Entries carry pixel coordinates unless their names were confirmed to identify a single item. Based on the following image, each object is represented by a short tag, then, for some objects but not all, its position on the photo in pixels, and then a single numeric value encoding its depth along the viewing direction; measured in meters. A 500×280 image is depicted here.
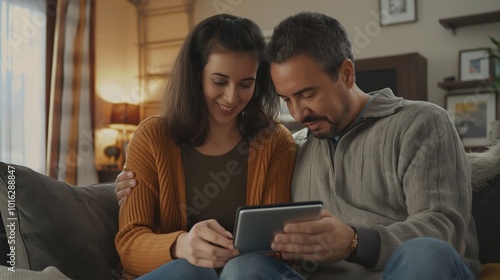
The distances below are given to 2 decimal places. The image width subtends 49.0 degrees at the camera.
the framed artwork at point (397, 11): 4.12
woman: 1.44
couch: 1.27
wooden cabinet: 3.87
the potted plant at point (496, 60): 3.60
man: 1.14
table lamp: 4.66
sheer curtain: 3.84
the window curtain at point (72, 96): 4.25
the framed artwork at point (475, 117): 3.79
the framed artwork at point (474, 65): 3.84
